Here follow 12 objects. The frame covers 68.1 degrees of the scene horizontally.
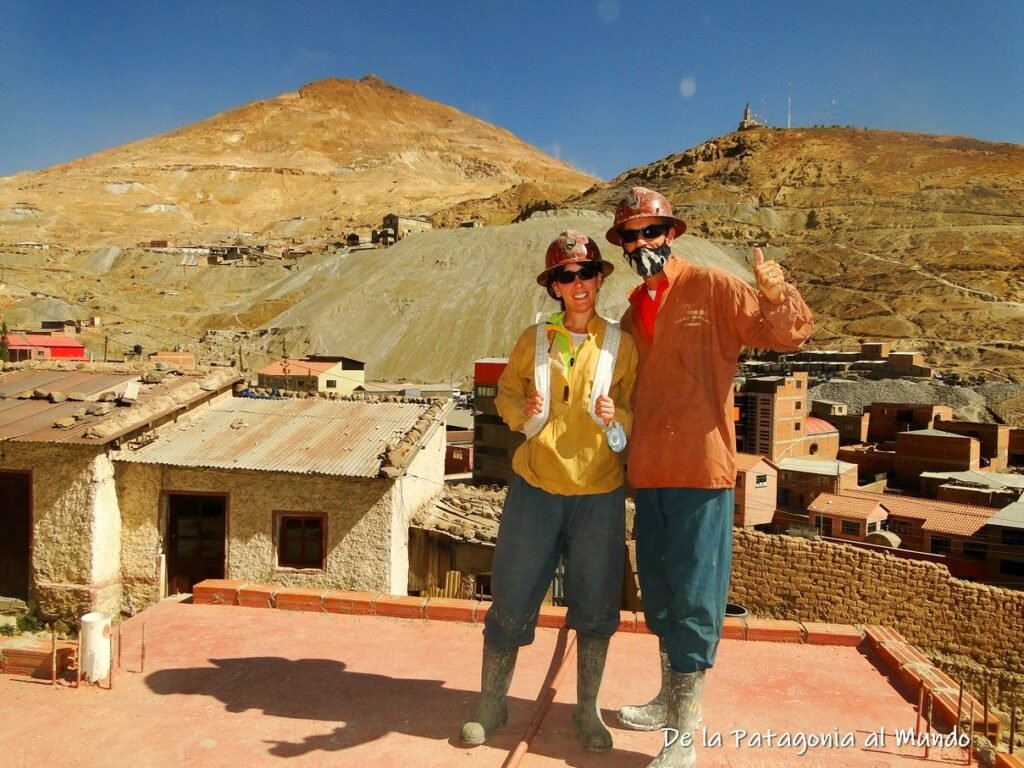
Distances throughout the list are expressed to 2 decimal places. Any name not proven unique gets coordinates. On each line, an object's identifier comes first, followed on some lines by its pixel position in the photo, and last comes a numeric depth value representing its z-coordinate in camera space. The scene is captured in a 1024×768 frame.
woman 3.64
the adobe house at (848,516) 19.61
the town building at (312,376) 30.75
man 3.42
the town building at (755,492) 21.20
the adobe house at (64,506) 10.16
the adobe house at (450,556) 12.06
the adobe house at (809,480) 23.75
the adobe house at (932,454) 26.14
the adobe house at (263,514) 10.46
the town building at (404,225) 77.12
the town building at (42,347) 30.23
